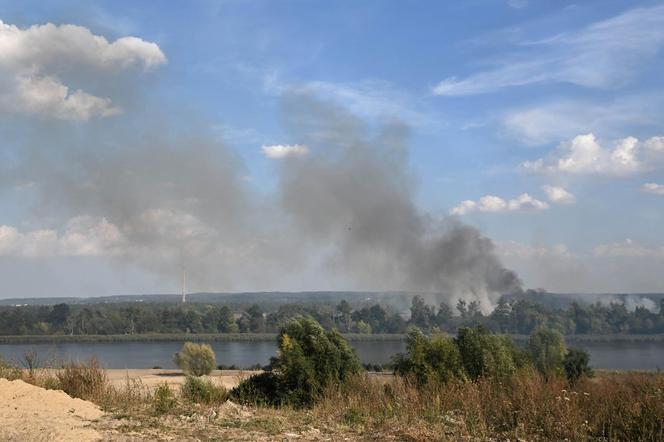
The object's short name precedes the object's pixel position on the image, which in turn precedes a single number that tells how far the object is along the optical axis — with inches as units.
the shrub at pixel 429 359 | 640.4
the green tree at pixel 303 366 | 567.8
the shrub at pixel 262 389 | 532.2
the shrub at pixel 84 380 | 418.9
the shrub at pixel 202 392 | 447.5
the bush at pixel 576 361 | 1560.0
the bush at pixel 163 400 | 366.6
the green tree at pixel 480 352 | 687.9
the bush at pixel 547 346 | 1604.0
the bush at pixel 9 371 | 450.0
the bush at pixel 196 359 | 1861.5
